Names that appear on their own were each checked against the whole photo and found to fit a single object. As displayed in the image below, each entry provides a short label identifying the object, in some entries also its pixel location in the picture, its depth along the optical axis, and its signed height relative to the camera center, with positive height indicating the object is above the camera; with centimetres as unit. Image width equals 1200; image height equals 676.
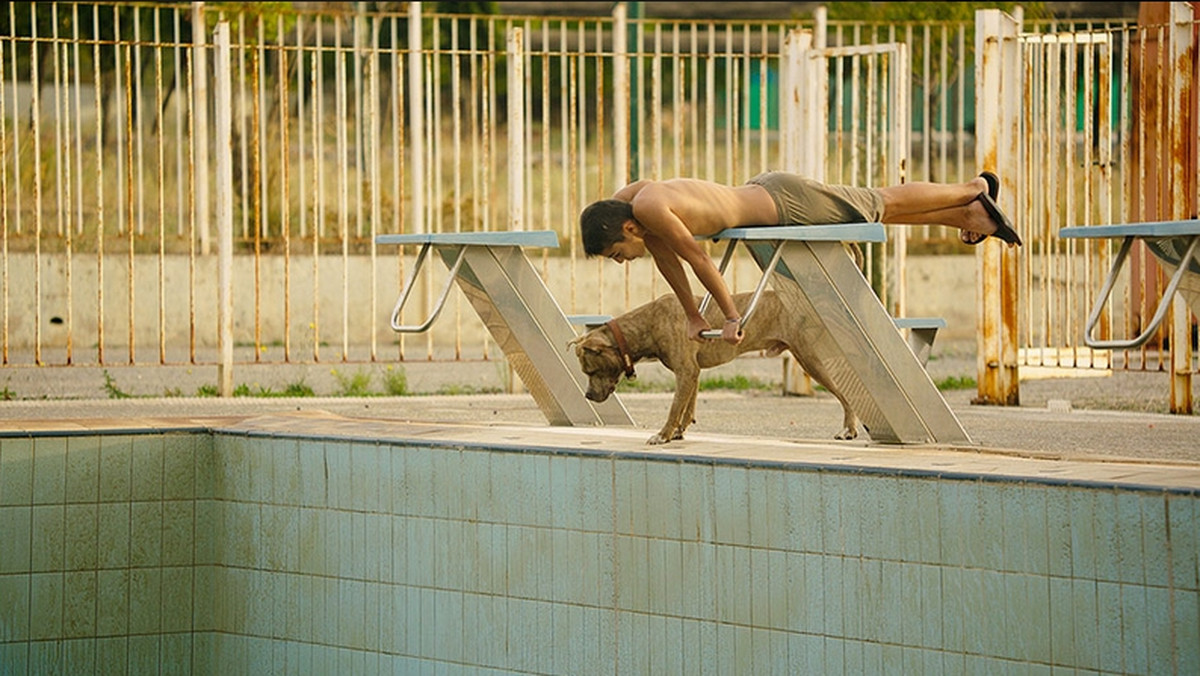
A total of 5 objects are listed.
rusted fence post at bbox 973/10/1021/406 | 1885 +73
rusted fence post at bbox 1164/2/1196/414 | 1763 +75
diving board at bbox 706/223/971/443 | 1145 -13
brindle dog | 1221 -17
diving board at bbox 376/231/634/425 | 1402 -9
